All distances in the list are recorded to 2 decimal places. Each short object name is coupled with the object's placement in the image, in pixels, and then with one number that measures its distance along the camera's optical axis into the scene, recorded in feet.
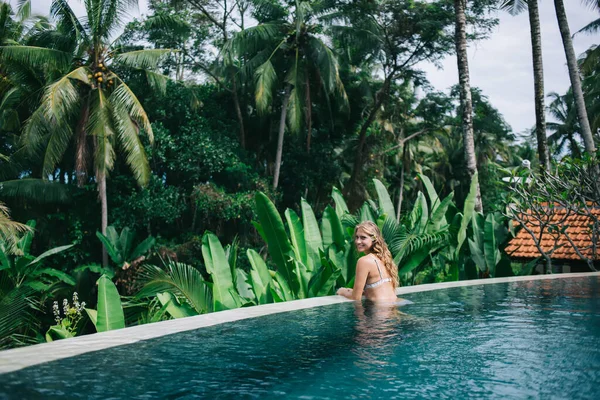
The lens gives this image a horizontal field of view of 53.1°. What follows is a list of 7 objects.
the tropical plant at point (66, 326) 19.62
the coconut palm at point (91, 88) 57.52
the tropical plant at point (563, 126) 108.68
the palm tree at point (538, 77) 45.83
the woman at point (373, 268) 18.56
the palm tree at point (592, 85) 81.56
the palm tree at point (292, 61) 69.46
